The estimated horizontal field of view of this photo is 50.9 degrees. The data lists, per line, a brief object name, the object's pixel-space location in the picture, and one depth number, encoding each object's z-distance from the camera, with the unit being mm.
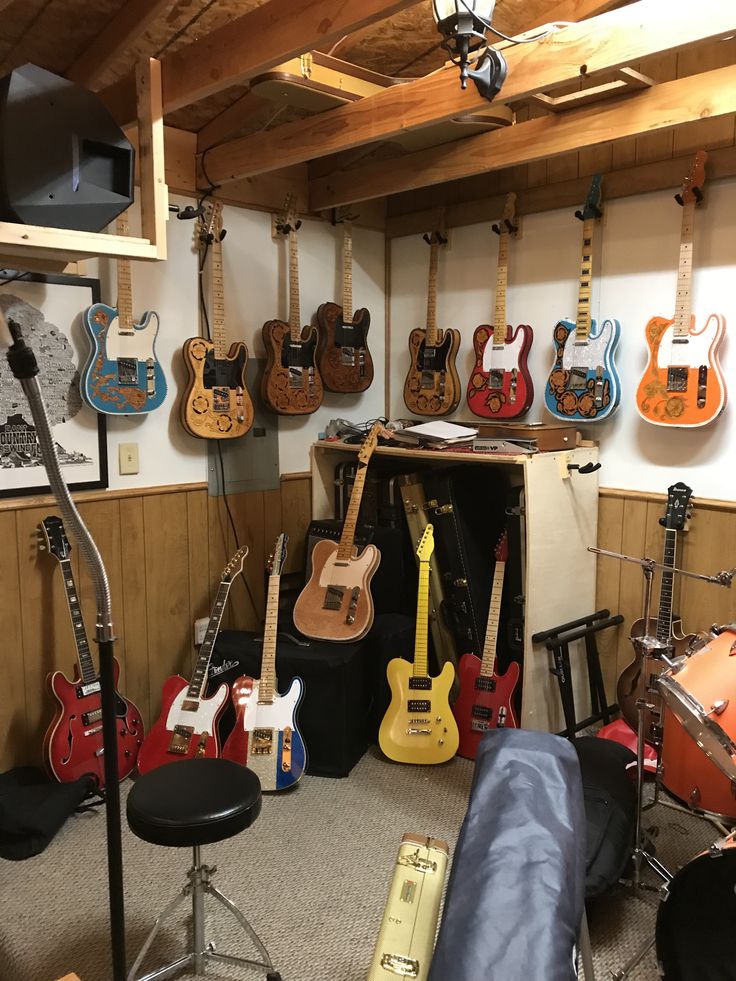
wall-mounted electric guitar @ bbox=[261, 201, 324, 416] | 3227
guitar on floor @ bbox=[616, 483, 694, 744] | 2596
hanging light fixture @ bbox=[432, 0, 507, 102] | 1612
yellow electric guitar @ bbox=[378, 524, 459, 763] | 2875
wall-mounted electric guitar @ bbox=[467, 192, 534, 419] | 3203
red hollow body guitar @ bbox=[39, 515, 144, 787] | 2616
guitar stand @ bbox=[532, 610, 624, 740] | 2773
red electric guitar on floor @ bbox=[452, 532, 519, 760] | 2861
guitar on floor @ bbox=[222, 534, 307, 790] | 2689
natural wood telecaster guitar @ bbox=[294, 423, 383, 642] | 2980
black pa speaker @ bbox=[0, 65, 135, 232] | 1645
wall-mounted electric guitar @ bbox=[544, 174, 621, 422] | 2914
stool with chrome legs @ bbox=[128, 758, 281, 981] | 1684
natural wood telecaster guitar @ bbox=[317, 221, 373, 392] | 3441
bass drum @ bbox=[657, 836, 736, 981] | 1665
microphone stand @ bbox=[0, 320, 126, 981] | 1143
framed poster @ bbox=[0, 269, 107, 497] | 2609
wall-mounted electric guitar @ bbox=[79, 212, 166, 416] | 2740
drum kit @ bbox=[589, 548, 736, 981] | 1694
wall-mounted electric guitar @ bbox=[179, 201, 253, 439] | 3002
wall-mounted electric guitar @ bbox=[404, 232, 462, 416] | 3449
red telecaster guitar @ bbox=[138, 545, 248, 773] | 2703
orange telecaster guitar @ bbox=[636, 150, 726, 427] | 2646
